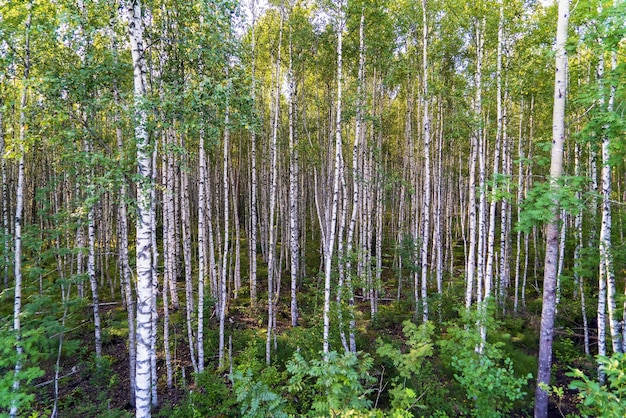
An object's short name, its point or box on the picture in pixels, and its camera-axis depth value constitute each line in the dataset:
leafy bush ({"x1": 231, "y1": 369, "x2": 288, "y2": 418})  4.01
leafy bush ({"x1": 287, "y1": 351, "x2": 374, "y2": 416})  3.65
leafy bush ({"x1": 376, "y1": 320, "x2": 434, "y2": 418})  4.39
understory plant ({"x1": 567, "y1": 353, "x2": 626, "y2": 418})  2.67
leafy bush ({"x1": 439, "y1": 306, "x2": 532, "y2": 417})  4.69
